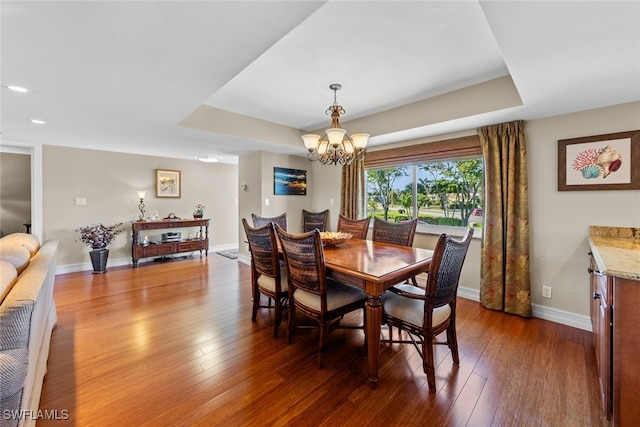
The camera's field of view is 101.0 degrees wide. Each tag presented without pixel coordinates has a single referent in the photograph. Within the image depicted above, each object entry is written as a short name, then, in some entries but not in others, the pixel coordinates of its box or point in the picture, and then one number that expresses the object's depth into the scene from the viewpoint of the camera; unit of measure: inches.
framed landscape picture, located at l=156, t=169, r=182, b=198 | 210.4
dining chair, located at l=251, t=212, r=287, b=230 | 140.2
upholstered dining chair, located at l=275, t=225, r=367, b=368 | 75.3
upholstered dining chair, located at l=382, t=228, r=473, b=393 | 65.8
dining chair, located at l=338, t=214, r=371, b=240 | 132.1
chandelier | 98.2
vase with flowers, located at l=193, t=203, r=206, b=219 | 219.1
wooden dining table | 68.1
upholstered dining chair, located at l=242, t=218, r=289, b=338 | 90.3
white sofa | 41.1
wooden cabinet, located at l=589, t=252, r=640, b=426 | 48.1
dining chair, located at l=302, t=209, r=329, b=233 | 183.0
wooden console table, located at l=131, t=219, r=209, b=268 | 187.0
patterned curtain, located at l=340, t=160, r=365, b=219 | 169.5
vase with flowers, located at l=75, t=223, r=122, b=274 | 167.0
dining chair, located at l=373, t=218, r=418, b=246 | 116.6
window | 131.0
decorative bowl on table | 101.7
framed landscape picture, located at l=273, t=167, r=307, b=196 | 185.9
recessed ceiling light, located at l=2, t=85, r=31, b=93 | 79.2
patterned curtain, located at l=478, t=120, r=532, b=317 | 109.3
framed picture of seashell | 90.4
